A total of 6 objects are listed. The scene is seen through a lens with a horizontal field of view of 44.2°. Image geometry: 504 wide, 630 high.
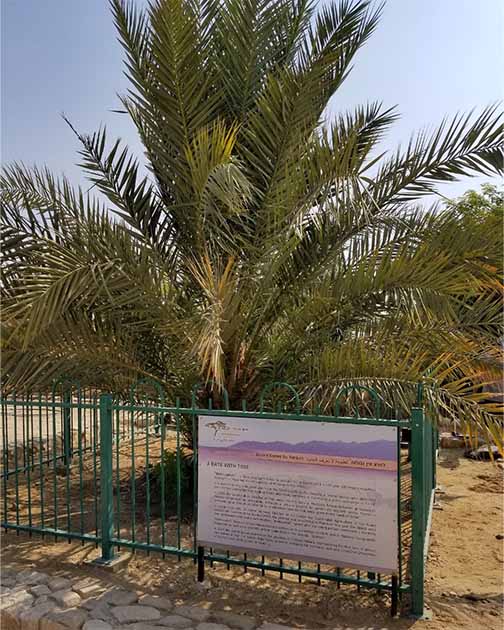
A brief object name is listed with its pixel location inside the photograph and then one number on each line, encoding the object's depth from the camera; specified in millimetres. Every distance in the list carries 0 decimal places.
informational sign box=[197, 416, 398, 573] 3910
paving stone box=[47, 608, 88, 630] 3896
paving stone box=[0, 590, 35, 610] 4195
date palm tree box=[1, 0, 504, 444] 5438
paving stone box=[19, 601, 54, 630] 3998
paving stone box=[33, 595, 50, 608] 4199
